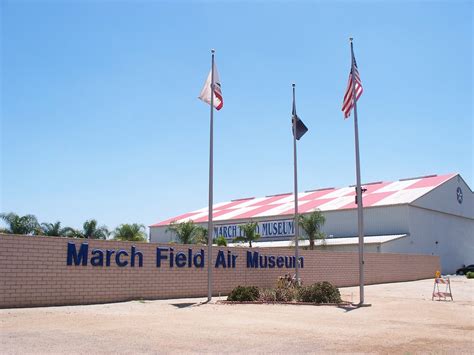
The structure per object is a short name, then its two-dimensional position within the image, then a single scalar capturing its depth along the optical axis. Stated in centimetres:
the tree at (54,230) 4445
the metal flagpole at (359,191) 2006
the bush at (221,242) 4449
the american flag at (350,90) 2153
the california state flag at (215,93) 2150
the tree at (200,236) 4867
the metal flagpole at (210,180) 2042
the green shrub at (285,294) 2050
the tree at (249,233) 5116
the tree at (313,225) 4665
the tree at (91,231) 4744
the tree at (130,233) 5106
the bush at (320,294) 2000
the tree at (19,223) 4184
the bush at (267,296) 2038
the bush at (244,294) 2022
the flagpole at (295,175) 2368
